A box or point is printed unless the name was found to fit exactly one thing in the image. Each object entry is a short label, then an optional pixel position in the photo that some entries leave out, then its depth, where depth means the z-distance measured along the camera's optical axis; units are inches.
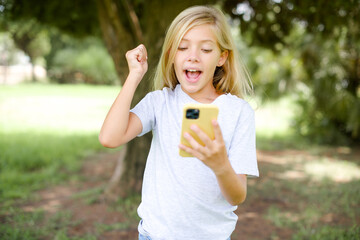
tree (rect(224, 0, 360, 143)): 149.3
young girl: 55.7
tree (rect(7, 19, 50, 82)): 985.5
